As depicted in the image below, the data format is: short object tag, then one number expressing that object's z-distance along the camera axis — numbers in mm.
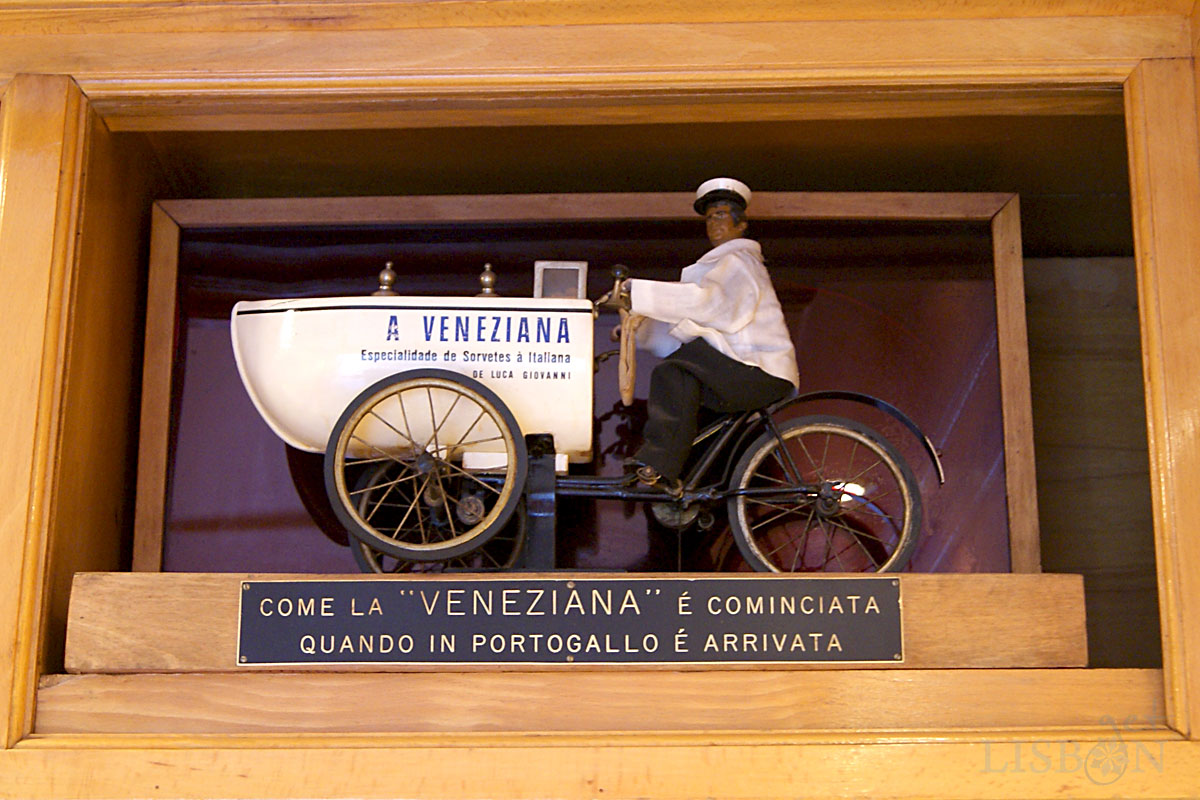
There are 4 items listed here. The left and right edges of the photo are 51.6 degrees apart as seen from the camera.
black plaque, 1550
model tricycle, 1699
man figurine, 1774
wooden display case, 1468
